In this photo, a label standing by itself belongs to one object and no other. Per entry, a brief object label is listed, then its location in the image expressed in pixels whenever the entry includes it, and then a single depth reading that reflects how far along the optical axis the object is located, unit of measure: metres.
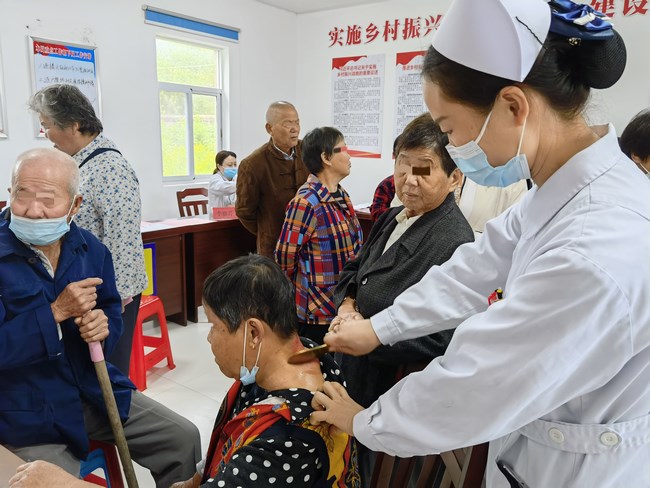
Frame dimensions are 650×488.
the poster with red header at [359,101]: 5.91
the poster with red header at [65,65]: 4.17
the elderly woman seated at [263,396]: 0.92
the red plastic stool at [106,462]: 1.54
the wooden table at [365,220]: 3.99
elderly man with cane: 1.33
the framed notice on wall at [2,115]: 3.97
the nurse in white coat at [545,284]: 0.66
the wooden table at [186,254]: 3.57
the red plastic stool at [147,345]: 2.75
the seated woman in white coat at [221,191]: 4.88
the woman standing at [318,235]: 2.23
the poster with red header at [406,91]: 5.58
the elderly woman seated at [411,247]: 1.44
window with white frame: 5.32
